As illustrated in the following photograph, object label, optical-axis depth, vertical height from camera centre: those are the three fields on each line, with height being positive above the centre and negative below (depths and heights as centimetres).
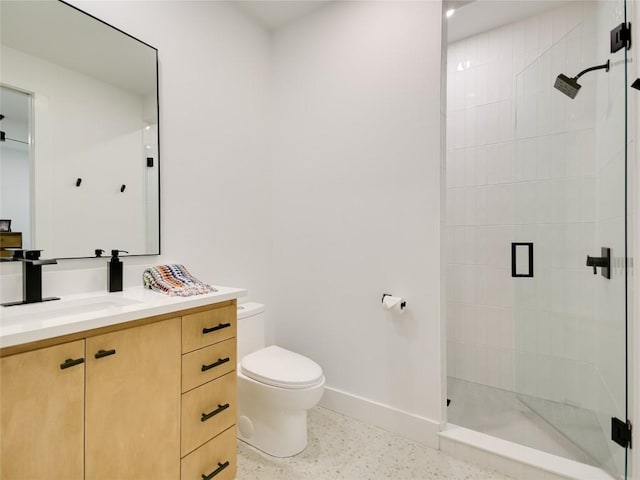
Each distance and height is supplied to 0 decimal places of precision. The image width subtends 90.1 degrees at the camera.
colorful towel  145 -22
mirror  127 +47
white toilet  158 -78
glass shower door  152 +2
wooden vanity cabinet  85 -54
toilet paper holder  189 -39
